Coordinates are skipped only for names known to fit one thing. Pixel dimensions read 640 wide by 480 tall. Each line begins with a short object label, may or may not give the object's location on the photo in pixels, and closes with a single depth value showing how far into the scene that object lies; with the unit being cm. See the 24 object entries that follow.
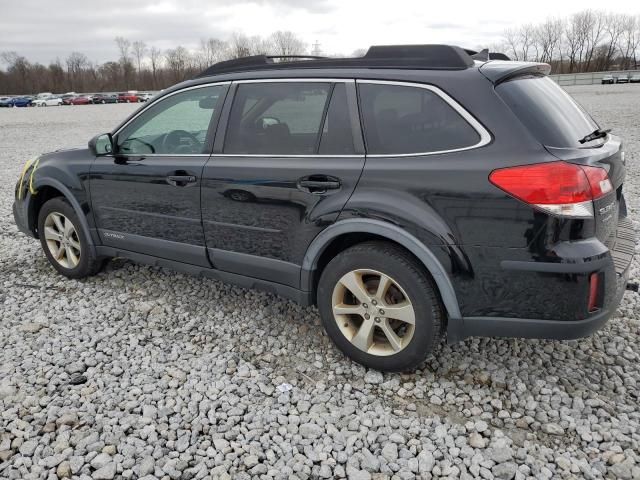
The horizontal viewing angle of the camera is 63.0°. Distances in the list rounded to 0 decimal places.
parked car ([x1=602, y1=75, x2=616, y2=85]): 5100
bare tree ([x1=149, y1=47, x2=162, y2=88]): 9208
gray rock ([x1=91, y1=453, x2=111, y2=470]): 252
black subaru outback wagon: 260
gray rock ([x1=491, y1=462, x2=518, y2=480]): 239
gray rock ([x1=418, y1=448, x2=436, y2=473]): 245
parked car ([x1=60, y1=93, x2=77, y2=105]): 5850
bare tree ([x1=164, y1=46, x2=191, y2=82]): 9460
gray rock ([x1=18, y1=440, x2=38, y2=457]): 261
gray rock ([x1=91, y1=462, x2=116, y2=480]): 245
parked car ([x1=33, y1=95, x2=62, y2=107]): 5603
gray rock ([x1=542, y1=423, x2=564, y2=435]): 266
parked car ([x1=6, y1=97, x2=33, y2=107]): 5481
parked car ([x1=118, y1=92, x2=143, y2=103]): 5942
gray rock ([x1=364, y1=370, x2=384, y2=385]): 313
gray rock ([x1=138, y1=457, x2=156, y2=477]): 247
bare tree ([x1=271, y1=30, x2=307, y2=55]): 9094
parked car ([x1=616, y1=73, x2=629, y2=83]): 5119
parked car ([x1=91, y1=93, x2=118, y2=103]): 5962
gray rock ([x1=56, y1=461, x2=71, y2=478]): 246
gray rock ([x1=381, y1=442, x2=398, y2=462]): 253
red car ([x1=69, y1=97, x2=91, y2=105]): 5825
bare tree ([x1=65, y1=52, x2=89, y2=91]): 9200
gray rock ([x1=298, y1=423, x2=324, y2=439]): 270
